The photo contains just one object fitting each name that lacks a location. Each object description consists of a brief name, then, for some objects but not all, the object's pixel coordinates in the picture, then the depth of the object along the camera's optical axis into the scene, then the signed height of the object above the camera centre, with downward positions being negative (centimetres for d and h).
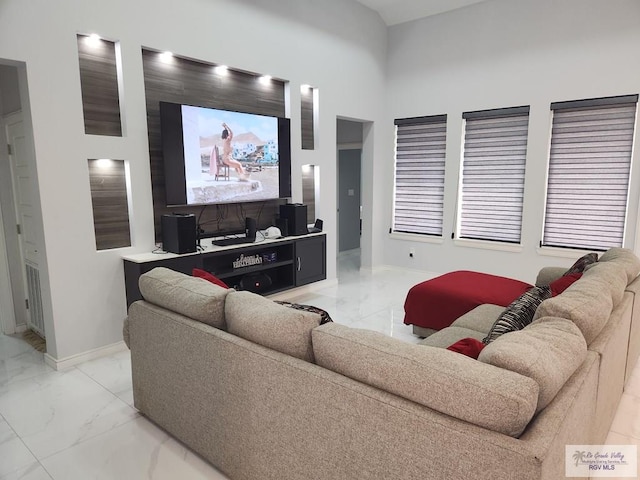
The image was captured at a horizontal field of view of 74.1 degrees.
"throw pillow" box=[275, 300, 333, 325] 191 -62
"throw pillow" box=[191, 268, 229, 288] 276 -62
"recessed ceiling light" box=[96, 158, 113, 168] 352 +16
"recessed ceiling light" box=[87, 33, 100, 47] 338 +114
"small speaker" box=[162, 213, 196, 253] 372 -45
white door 369 -37
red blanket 352 -97
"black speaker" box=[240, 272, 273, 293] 445 -107
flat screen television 388 +26
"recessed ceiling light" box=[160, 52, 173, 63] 389 +115
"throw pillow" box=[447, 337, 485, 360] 172 -69
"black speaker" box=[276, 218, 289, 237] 493 -52
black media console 363 -83
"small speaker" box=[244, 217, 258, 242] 444 -50
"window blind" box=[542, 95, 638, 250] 481 +10
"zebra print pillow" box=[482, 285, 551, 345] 220 -74
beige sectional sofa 128 -75
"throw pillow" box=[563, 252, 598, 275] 300 -60
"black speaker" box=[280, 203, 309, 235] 489 -40
